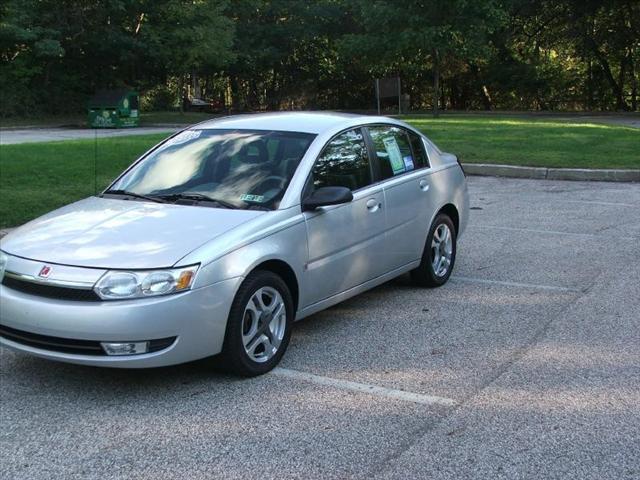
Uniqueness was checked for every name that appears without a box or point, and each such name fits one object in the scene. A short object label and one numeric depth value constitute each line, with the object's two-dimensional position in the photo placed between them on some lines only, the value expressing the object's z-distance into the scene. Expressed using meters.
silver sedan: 3.97
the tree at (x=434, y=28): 28.77
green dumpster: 29.38
